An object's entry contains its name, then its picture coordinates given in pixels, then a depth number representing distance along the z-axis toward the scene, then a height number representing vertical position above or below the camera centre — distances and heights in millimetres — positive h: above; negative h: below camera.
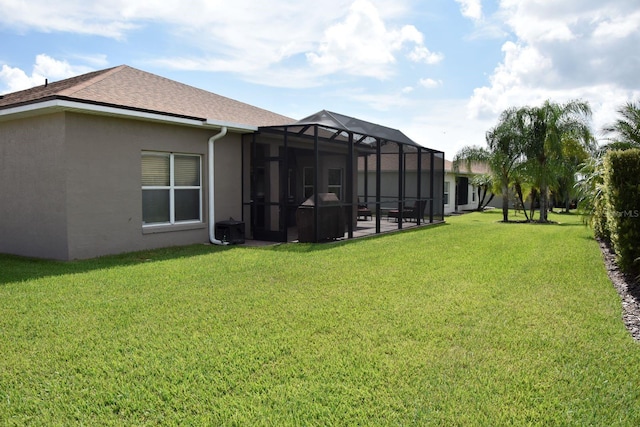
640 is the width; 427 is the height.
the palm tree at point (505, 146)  21953 +2122
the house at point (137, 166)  9102 +538
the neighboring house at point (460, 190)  29328 +73
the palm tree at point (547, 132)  21156 +2666
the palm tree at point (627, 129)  12906 +1754
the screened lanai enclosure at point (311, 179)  12164 +368
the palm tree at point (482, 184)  29266 +460
